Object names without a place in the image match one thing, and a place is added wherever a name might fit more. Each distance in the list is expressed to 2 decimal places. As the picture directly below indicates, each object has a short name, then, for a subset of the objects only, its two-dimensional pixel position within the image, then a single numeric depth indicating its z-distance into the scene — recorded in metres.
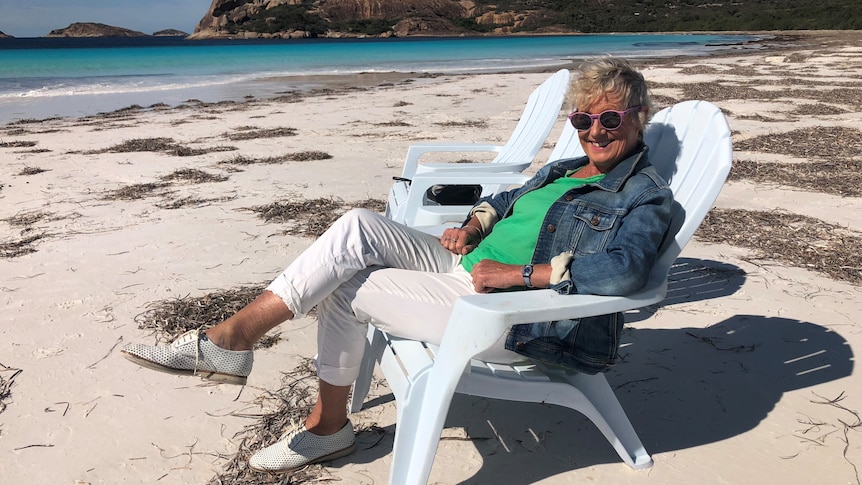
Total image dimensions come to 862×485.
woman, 1.91
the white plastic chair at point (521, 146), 3.83
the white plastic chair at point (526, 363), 1.72
